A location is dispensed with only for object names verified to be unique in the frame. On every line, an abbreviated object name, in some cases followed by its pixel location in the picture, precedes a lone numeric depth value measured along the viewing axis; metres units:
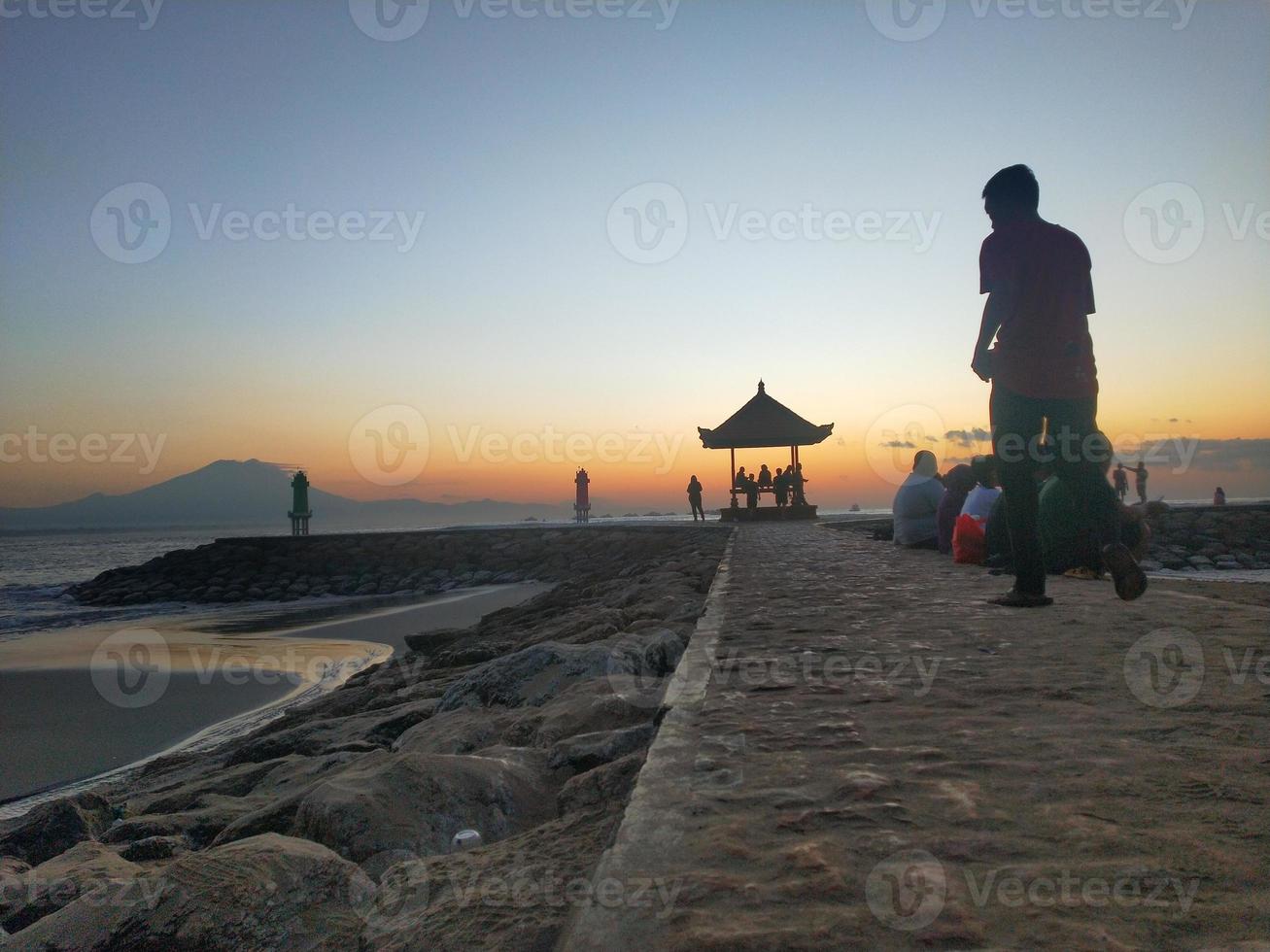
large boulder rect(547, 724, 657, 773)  2.48
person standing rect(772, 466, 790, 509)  24.69
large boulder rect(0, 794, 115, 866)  3.05
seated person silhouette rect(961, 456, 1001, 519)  6.67
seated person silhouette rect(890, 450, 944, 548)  8.77
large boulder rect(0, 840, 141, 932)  2.17
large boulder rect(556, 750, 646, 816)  2.13
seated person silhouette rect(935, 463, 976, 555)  7.77
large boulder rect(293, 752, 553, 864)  2.07
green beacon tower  27.05
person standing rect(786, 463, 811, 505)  24.75
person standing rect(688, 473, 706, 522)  27.44
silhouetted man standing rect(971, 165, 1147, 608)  3.93
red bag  6.73
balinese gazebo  23.05
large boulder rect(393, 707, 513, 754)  3.24
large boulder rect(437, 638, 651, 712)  3.92
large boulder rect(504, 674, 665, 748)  2.86
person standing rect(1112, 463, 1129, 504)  25.52
